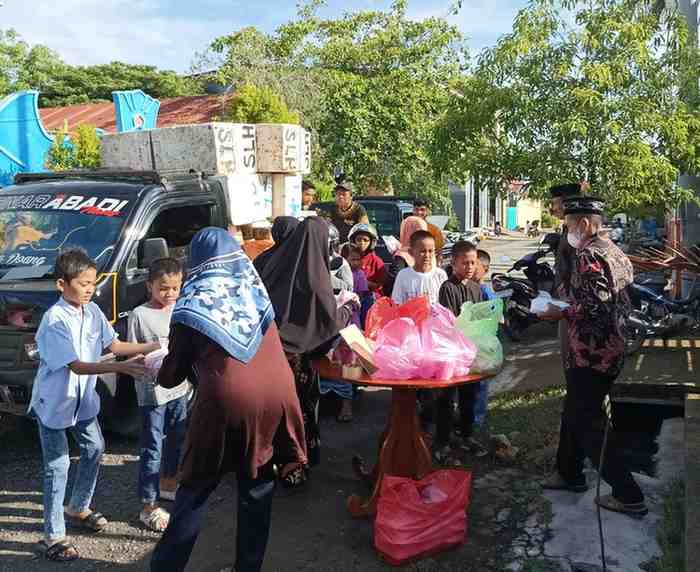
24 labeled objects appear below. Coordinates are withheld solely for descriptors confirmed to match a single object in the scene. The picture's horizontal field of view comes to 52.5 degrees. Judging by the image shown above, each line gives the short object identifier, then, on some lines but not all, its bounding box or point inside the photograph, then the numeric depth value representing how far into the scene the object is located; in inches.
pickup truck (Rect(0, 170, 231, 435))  188.7
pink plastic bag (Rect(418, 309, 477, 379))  147.9
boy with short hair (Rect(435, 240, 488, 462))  194.5
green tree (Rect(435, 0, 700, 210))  267.4
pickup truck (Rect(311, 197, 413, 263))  462.0
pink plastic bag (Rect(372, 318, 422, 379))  148.4
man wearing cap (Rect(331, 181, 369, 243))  323.9
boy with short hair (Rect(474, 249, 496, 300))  204.1
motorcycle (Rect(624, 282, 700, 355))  305.4
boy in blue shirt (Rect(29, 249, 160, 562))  143.3
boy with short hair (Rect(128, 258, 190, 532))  157.6
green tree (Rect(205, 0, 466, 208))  729.0
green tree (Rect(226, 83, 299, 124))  515.2
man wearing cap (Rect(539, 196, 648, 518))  154.6
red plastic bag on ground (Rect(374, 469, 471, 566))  142.6
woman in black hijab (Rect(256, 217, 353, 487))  162.4
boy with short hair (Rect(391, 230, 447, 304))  213.2
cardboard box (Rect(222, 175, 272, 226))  265.6
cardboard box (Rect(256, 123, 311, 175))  283.9
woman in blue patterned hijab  115.0
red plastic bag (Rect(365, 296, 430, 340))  166.1
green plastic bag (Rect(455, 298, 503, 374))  155.5
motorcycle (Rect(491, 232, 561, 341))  365.1
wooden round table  166.7
